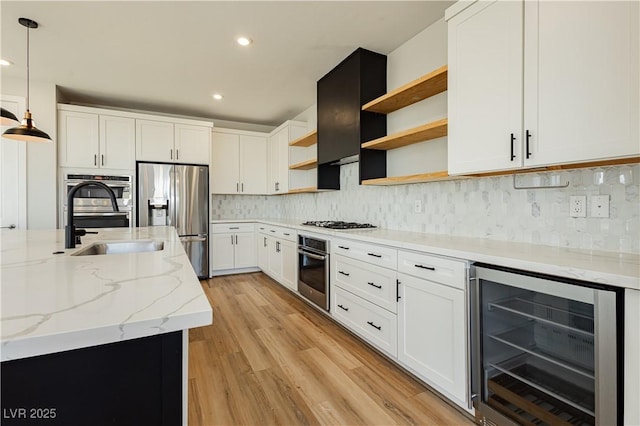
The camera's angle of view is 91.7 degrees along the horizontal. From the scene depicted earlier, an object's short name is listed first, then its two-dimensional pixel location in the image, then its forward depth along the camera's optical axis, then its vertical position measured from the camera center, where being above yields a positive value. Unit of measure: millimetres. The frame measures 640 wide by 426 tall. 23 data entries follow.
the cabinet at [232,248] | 4707 -523
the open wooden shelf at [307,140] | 3889 +986
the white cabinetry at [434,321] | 1628 -624
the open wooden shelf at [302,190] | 3911 +316
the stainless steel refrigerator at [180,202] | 4184 +165
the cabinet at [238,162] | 4918 +836
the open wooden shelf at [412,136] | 2125 +596
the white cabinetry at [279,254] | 3648 -530
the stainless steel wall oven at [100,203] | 3809 +143
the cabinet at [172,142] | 4230 +1026
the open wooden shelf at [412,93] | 2109 +937
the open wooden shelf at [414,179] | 2104 +259
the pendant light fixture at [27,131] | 2430 +666
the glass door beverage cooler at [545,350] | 1126 -600
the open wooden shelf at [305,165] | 3893 +651
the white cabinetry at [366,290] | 2107 -595
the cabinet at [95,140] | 3795 +947
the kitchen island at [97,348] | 597 -307
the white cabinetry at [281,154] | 4574 +929
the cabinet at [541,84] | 1256 +616
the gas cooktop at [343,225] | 3062 -122
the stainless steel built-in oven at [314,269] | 2910 -570
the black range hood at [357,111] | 2881 +1019
